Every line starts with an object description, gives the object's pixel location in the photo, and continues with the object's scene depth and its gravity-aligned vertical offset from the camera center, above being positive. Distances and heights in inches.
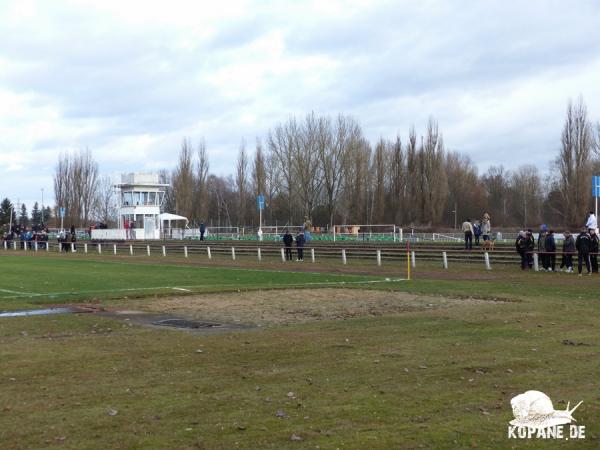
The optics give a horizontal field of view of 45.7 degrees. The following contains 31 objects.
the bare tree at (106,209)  5077.8 +171.7
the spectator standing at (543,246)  1126.6 -39.1
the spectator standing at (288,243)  1557.6 -33.7
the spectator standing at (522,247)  1148.7 -40.6
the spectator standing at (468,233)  1487.5 -20.6
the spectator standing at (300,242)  1540.4 -32.9
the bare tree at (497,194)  4060.0 +174.9
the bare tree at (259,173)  3093.0 +243.8
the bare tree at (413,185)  2721.5 +155.1
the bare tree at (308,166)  3019.2 +260.0
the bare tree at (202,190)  3521.2 +197.4
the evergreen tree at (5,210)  4636.6 +158.1
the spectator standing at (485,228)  1449.3 -9.7
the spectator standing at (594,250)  1058.7 -44.6
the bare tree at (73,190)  3868.1 +233.2
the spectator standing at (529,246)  1150.3 -38.9
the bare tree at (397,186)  2815.0 +155.2
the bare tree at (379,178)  2876.5 +194.6
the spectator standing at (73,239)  2189.0 -20.4
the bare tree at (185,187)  3454.7 +210.8
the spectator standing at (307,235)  1850.6 -21.7
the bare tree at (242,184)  3366.1 +216.1
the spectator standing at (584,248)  1025.5 -39.2
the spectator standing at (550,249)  1109.7 -43.5
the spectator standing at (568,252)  1082.7 -47.1
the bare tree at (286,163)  3068.4 +280.6
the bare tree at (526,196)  3964.1 +152.3
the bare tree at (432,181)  2691.9 +165.7
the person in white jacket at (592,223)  1115.4 -3.3
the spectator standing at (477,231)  1602.2 -18.2
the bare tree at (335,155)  2999.5 +301.0
